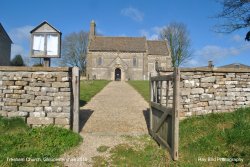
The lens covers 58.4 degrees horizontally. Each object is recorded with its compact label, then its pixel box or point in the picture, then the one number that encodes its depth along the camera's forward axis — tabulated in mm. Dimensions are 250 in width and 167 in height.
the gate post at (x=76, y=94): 6953
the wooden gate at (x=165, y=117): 5066
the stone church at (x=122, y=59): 48500
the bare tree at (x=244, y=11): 10828
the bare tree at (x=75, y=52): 55969
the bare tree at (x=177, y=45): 48812
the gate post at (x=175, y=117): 5039
